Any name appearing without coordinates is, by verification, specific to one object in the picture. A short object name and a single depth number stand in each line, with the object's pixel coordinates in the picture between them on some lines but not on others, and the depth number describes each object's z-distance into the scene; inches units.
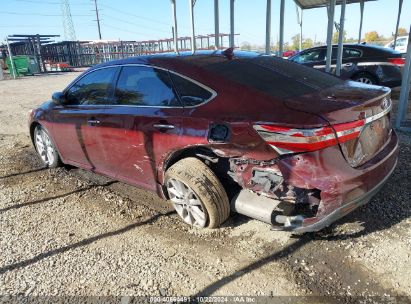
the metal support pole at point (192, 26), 389.0
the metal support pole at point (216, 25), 430.5
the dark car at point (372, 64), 376.2
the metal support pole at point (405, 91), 239.0
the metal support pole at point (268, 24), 421.6
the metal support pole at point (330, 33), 364.8
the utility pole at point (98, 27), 2677.2
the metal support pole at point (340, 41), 366.9
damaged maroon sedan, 106.2
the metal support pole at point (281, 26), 453.7
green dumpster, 1285.2
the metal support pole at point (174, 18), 407.5
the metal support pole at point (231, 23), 438.9
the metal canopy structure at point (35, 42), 1473.9
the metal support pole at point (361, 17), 678.1
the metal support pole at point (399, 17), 685.8
